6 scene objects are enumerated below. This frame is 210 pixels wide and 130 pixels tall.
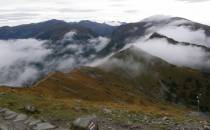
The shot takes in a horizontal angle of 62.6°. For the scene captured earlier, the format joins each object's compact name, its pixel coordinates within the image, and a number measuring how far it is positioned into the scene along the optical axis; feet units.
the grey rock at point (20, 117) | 57.18
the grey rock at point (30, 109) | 63.90
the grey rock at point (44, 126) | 49.70
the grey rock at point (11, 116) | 59.93
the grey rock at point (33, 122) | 53.39
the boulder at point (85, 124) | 39.67
